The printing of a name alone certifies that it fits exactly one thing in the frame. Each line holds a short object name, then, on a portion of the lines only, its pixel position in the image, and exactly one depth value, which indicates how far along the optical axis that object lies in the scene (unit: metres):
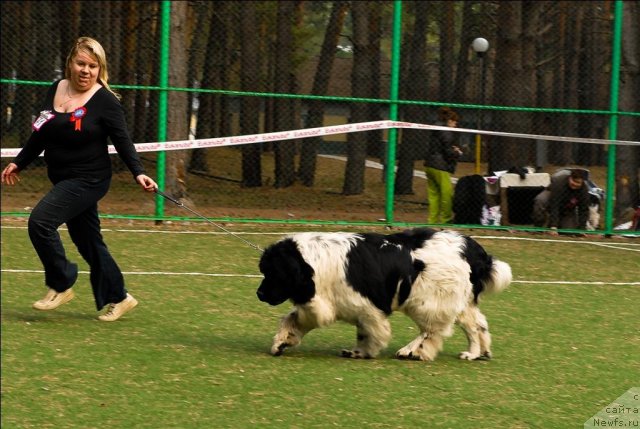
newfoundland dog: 6.78
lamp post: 17.17
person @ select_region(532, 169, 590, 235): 14.61
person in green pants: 14.99
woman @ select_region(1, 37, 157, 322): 7.29
